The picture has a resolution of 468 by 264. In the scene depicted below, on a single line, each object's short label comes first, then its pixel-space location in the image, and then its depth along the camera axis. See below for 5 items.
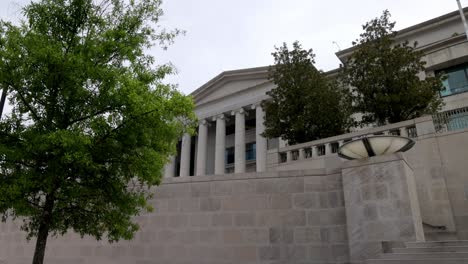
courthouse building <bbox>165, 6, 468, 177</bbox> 21.19
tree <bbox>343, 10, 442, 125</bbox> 12.91
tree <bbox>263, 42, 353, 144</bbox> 15.09
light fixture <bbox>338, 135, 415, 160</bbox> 7.49
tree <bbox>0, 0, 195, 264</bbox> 6.43
